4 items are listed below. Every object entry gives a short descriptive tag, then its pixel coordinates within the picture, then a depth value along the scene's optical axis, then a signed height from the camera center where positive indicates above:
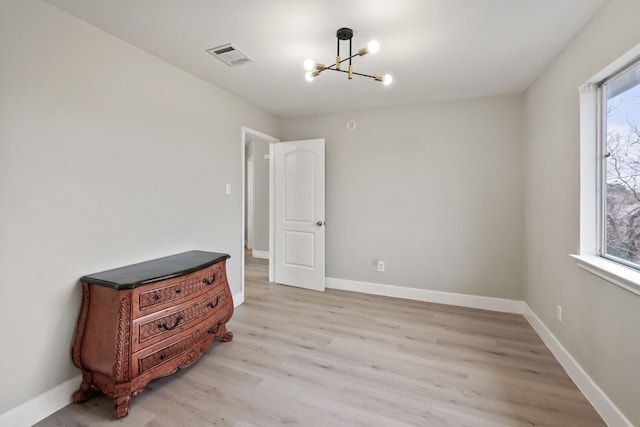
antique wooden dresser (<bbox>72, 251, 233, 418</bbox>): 1.66 -0.75
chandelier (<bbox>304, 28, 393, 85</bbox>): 1.72 +1.05
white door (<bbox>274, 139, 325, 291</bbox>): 3.86 +0.00
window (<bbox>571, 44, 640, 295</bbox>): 1.60 +0.26
